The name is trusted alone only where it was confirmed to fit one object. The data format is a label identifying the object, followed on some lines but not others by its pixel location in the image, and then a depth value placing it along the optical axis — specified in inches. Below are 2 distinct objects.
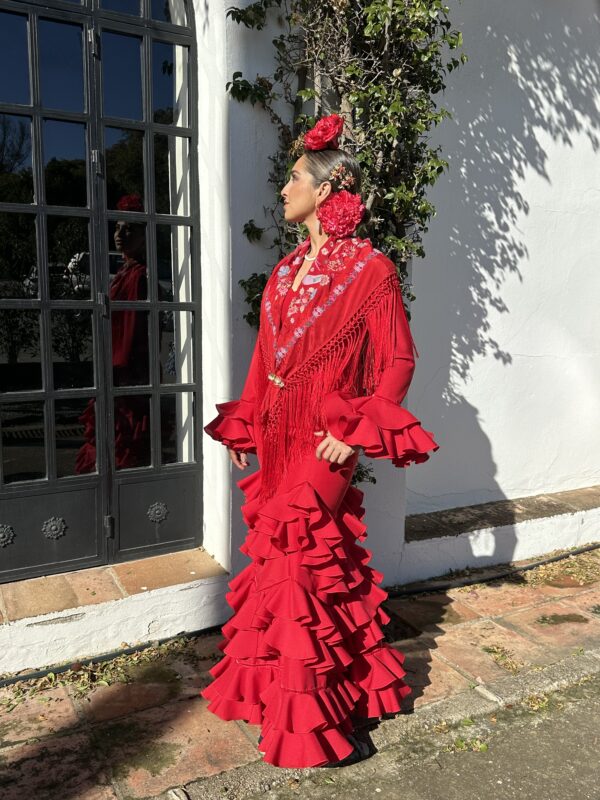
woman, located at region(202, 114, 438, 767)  94.9
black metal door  124.1
